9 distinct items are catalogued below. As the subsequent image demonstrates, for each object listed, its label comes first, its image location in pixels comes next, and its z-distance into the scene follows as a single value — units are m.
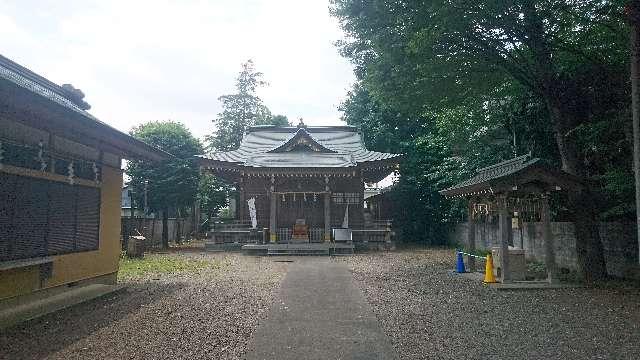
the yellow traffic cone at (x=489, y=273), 11.28
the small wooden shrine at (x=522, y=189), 10.48
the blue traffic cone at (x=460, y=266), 13.51
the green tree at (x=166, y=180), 25.05
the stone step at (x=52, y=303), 6.70
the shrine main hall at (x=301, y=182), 22.02
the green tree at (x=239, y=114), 40.81
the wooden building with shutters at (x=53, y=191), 6.93
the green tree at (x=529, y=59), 10.65
